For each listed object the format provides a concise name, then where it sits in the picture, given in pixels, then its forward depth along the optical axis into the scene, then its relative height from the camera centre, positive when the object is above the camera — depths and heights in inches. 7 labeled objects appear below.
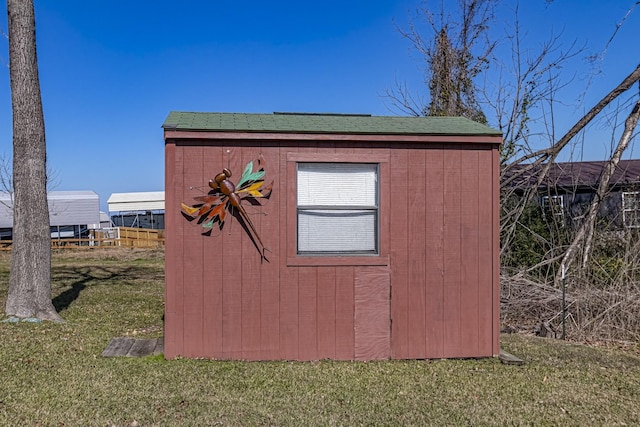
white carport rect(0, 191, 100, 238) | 1043.3 -11.6
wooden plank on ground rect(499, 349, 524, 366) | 203.9 -56.1
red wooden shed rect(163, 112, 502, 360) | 196.1 -13.1
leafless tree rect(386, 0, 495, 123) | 477.7 +114.4
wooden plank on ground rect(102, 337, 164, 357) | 203.9 -53.8
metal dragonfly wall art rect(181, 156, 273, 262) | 195.0 +2.8
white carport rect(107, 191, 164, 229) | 1301.7 -4.6
